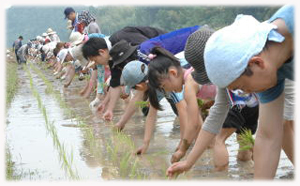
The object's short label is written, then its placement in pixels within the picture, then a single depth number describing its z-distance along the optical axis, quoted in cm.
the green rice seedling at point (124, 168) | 284
